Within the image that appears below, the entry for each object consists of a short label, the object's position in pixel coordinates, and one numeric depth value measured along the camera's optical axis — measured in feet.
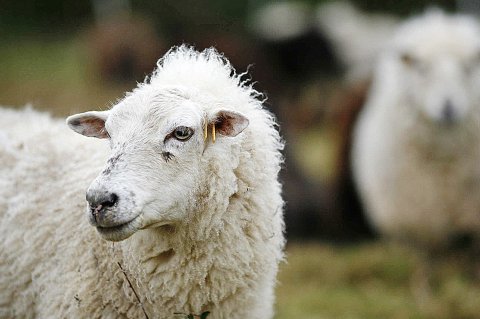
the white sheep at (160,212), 20.01
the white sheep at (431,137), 39.68
